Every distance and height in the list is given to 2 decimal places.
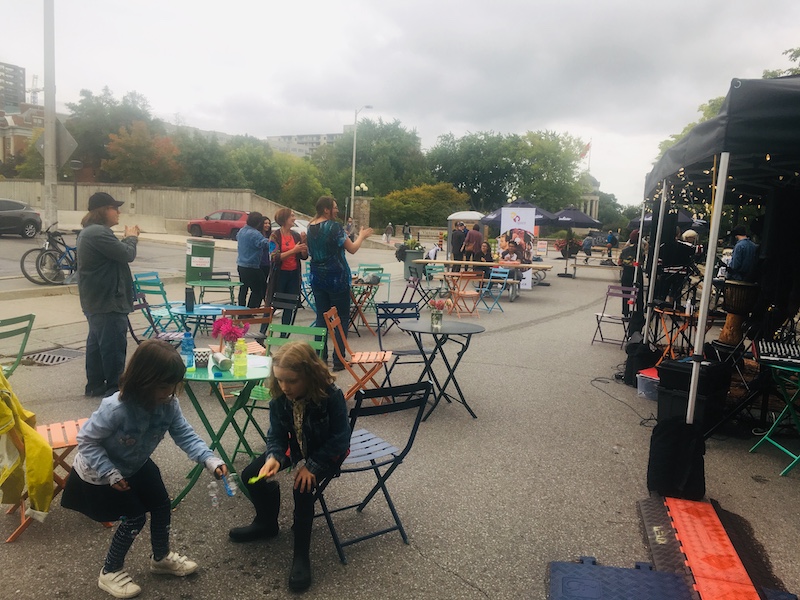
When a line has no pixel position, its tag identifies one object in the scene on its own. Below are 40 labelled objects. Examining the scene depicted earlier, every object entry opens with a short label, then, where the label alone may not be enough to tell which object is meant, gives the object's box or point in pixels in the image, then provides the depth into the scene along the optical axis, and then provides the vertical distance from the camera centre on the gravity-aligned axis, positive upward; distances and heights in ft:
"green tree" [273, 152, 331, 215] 151.74 +8.38
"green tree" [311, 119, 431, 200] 192.02 +22.98
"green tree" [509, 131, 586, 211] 189.57 +22.88
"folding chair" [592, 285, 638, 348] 27.68 -3.07
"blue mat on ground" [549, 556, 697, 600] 8.68 -5.41
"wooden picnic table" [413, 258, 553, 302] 41.09 -2.50
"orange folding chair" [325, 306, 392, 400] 15.49 -3.94
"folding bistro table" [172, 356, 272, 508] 10.47 -3.28
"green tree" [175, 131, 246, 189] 134.10 +12.28
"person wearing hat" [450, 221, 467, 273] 53.78 -1.10
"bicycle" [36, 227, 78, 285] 35.68 -3.56
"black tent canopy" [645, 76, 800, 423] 11.21 +2.44
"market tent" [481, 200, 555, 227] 69.87 +1.99
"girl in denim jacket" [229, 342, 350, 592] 8.69 -3.37
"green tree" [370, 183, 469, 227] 163.94 +6.05
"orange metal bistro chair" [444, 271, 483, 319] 35.76 -3.99
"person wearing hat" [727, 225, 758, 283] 21.37 -0.52
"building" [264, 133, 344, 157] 545.03 +80.01
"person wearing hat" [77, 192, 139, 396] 15.44 -2.08
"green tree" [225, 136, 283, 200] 147.02 +12.75
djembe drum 19.66 -1.78
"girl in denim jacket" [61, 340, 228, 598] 8.12 -3.70
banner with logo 50.24 +0.62
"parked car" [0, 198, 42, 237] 65.31 -1.86
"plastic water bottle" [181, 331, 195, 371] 12.32 -2.99
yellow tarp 9.03 -4.12
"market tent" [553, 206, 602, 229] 70.33 +2.21
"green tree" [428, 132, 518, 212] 197.98 +22.95
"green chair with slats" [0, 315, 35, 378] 13.21 -3.13
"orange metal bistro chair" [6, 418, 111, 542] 9.71 -4.22
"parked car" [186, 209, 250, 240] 96.02 -1.60
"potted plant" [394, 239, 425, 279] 53.11 -2.46
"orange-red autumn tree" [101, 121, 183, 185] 125.70 +11.70
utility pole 34.45 +6.66
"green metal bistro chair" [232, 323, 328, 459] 13.10 -3.57
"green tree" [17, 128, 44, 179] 144.36 +9.57
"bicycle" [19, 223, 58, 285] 36.22 -3.93
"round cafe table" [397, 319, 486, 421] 16.71 -3.06
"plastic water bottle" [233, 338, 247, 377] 11.48 -2.93
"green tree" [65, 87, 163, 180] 131.85 +20.69
